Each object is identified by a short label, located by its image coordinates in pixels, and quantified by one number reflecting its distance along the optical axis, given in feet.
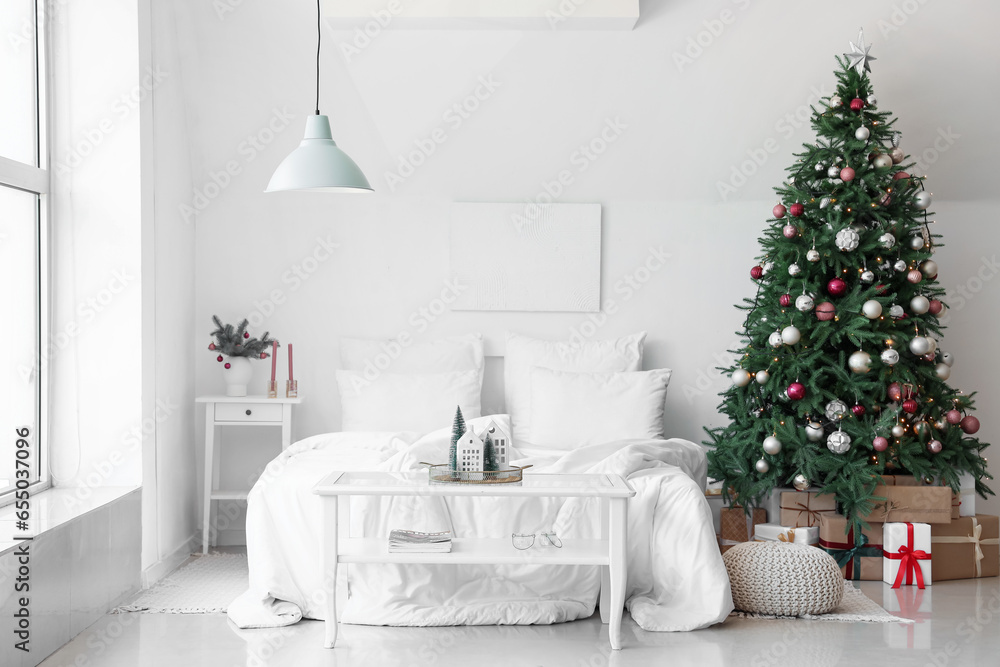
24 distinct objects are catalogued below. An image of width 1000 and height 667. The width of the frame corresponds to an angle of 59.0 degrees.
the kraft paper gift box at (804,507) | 12.69
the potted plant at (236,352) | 14.20
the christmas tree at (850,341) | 12.36
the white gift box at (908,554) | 12.25
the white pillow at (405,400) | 14.01
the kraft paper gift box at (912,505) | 12.37
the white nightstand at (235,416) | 13.83
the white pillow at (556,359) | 14.56
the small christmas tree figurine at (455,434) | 9.70
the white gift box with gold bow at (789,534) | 12.56
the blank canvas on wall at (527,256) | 15.02
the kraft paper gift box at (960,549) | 12.65
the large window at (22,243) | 10.48
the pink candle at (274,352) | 14.58
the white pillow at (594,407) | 13.69
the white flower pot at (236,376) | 14.23
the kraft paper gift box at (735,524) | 13.29
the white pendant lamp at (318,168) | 9.74
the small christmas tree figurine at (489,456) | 9.68
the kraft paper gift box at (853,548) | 12.48
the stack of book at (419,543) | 9.37
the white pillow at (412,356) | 14.84
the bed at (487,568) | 10.12
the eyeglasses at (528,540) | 9.58
